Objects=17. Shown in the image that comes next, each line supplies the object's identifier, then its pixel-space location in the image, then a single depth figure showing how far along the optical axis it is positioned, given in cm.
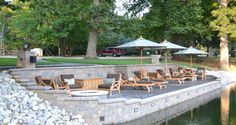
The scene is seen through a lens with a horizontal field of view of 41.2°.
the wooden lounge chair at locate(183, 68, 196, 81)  2104
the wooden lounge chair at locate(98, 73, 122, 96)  1350
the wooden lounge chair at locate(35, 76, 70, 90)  1201
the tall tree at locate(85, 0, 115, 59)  2519
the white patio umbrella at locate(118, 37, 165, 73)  1732
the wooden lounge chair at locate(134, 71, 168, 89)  1605
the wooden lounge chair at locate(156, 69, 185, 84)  1921
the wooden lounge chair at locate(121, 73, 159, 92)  1476
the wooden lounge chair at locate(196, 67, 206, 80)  2274
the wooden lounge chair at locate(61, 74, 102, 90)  1354
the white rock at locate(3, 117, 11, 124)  841
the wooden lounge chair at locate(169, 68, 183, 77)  2071
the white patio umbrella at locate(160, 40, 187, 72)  2110
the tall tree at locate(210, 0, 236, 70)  2997
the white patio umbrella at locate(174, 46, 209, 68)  2250
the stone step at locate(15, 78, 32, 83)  1157
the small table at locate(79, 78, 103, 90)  1389
